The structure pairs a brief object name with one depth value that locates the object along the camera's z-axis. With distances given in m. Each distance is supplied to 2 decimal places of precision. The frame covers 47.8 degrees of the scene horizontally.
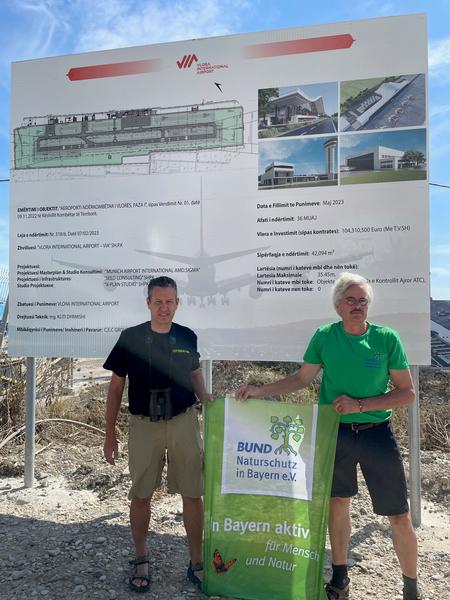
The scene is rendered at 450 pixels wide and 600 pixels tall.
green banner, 2.94
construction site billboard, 4.06
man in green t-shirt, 2.82
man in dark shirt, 3.20
